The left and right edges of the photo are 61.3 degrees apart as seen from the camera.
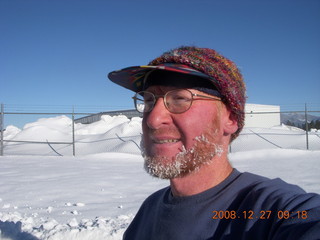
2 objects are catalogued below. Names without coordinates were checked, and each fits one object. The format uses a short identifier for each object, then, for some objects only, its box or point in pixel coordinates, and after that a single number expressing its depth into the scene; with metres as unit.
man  0.99
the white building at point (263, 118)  21.63
